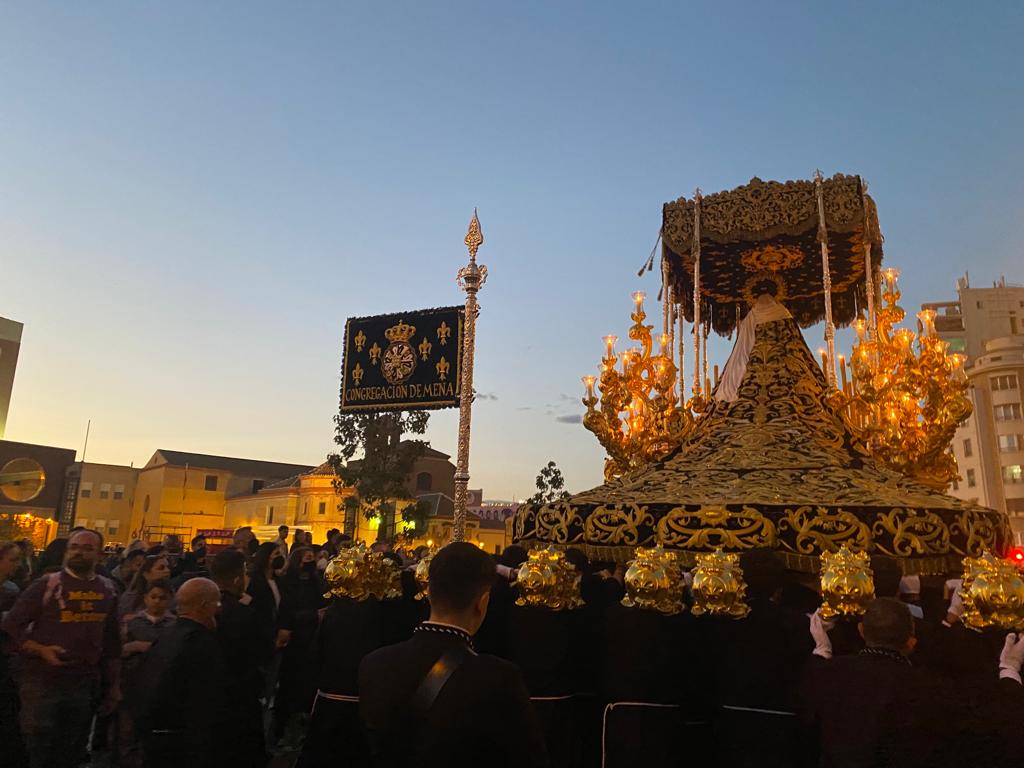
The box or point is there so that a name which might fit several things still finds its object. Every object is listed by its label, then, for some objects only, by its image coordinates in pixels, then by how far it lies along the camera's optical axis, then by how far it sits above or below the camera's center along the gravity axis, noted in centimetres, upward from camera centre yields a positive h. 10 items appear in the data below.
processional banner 915 +223
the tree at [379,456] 2717 +276
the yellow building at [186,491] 5131 +236
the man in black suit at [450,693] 205 -49
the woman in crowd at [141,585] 552 -56
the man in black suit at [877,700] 213 -54
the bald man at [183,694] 340 -84
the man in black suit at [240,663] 364 -80
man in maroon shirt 457 -88
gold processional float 409 +104
